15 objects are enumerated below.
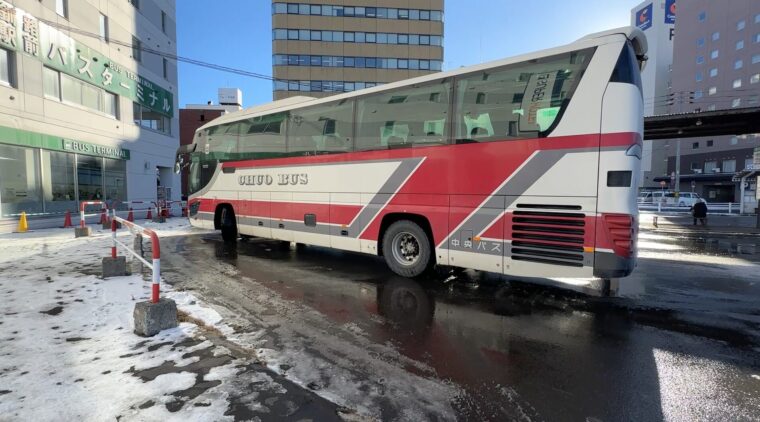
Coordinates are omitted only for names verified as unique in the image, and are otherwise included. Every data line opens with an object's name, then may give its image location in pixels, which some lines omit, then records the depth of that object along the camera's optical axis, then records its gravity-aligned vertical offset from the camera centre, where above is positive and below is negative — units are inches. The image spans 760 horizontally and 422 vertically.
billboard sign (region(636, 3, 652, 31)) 3917.8 +1799.3
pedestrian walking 794.2 -37.3
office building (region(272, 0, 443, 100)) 1894.7 +742.2
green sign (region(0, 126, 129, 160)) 593.3 +86.5
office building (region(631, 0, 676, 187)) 3393.2 +1289.1
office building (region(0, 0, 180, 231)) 608.4 +177.1
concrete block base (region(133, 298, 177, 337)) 175.8 -57.2
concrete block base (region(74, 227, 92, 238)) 523.2 -53.2
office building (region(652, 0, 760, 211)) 2349.9 +765.1
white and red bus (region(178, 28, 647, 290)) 205.8 +18.8
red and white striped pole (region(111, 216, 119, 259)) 289.0 -32.6
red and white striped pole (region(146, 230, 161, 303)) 174.6 -34.1
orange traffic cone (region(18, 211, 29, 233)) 581.9 -49.0
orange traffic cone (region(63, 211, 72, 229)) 654.5 -48.2
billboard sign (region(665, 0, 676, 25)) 3690.9 +1740.4
